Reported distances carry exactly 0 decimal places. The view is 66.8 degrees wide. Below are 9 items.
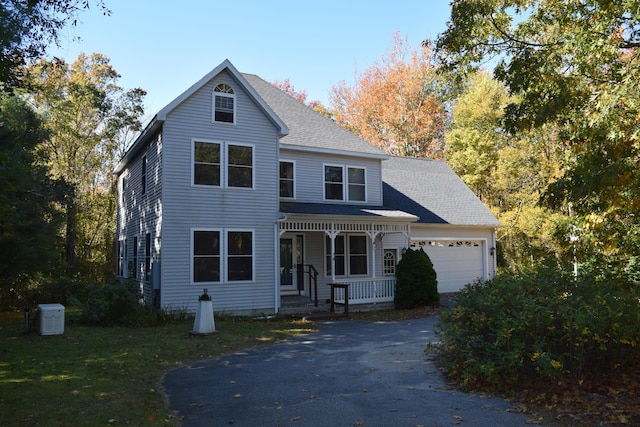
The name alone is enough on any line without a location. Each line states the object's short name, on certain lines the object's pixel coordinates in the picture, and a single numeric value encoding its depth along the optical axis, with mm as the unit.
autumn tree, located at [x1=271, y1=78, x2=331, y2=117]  38188
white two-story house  14078
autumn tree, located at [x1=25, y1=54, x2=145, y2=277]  25344
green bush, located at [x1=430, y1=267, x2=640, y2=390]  6305
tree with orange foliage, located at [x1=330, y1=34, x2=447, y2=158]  34156
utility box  11367
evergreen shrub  16469
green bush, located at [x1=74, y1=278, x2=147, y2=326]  13141
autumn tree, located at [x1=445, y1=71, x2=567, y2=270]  25766
